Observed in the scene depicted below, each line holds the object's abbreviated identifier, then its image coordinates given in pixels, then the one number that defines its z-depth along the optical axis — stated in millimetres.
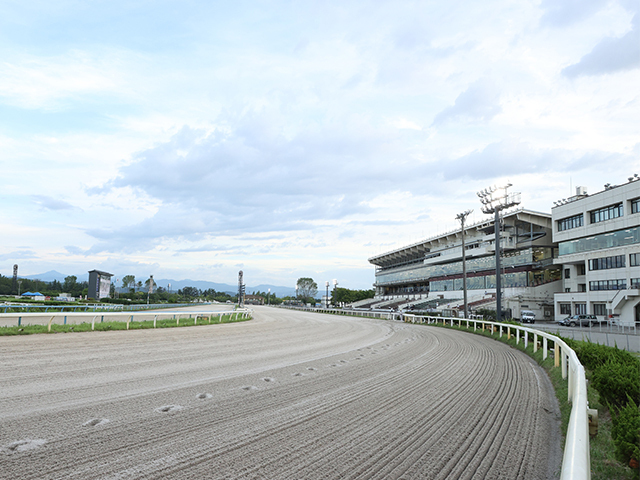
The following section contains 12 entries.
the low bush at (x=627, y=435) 4219
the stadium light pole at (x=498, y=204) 28000
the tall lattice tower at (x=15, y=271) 91312
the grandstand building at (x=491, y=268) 64125
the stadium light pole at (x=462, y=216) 39781
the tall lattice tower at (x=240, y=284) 108969
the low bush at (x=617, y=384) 6478
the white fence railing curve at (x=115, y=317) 17188
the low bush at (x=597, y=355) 9109
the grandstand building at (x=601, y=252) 44906
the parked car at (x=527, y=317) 52219
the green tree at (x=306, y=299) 170500
